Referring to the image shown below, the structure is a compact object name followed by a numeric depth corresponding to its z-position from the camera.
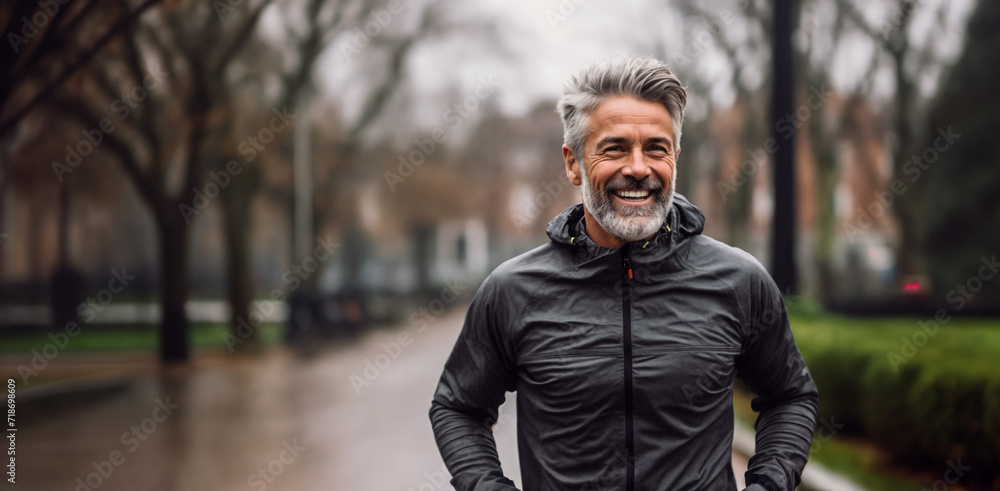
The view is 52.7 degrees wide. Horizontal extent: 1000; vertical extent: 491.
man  2.06
